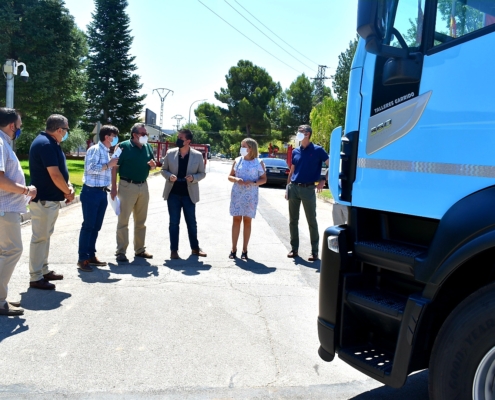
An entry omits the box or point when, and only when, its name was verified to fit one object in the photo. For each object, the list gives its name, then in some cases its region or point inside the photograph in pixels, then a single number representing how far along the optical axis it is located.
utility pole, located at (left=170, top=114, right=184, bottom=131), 86.76
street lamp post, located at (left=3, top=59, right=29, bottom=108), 14.75
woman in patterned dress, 8.06
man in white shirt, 4.86
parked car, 24.42
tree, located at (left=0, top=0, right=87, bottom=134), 20.66
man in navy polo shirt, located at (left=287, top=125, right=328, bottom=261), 7.96
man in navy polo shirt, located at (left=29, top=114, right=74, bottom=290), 5.79
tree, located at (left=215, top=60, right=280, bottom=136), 73.31
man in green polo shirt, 7.47
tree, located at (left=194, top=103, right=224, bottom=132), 111.00
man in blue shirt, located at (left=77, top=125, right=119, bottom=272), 6.87
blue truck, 2.44
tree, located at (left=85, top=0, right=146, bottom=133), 43.78
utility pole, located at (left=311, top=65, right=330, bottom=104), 59.30
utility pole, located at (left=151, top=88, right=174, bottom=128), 45.72
